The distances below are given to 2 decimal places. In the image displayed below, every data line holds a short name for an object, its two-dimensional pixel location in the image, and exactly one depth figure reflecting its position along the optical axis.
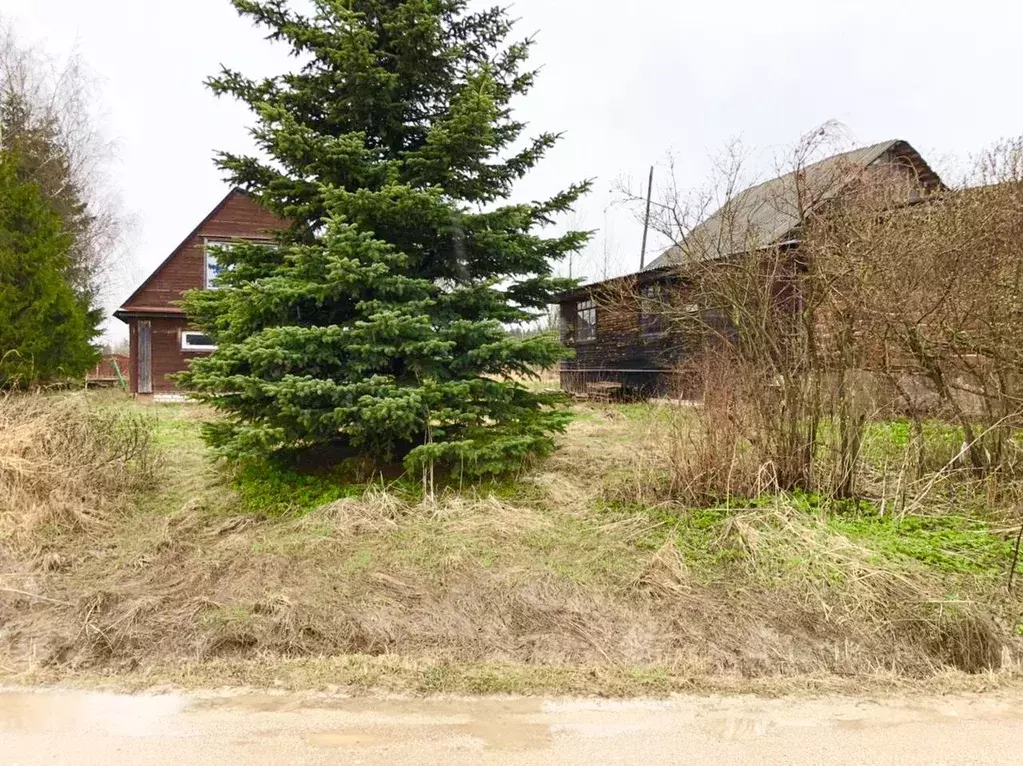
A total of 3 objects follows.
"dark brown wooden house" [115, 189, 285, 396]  16.83
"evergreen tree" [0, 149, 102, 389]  13.51
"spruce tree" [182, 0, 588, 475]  5.55
